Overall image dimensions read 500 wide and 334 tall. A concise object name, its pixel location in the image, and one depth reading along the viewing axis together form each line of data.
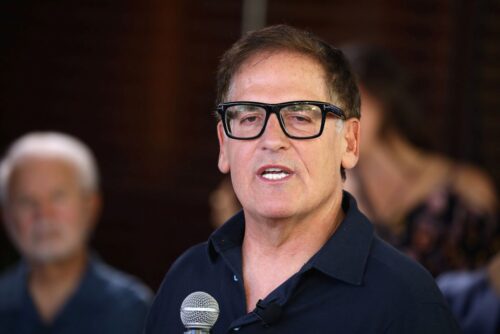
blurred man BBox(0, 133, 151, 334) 8.25
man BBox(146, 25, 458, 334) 4.28
